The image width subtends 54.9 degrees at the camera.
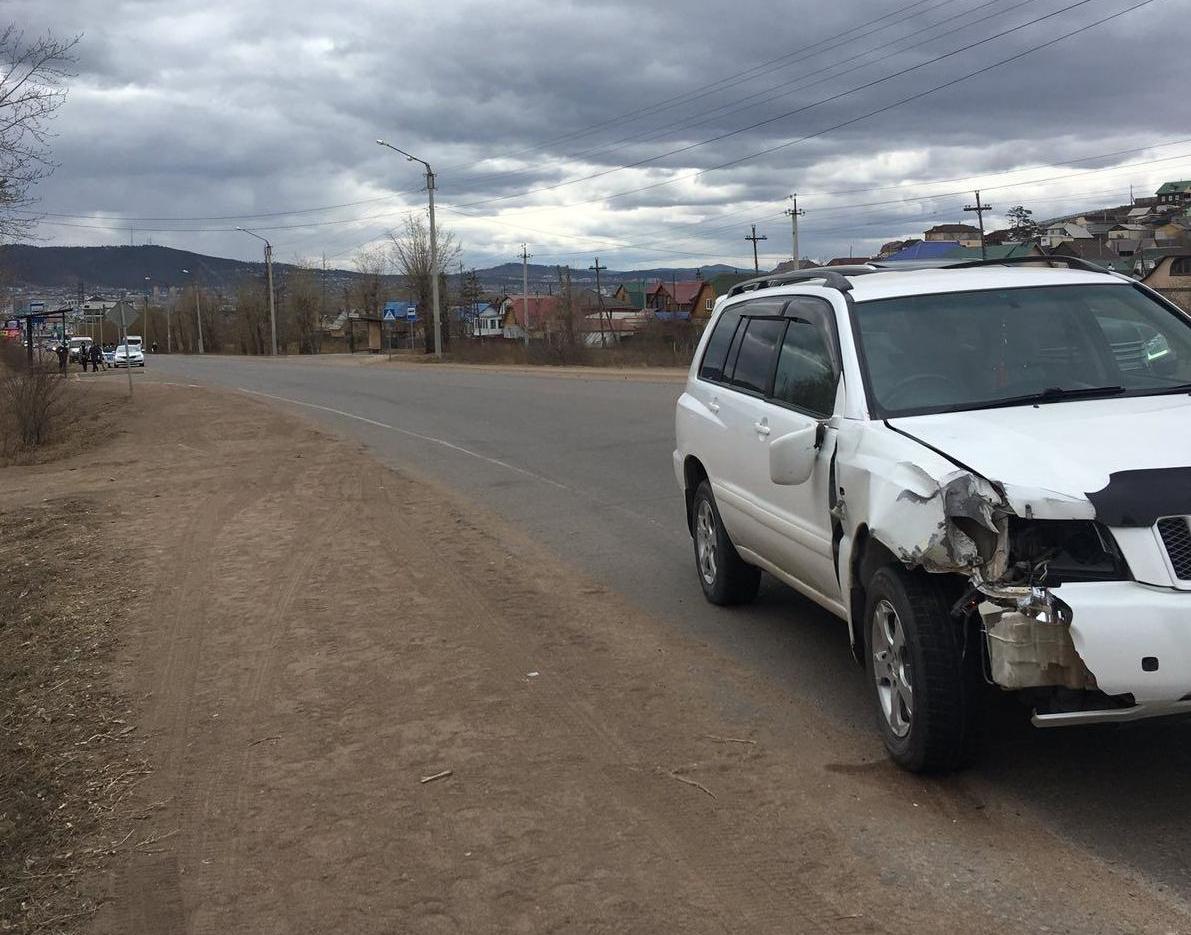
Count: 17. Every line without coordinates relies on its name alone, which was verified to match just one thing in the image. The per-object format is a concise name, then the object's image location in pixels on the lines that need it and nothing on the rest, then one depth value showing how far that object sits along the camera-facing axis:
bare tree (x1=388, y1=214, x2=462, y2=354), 85.62
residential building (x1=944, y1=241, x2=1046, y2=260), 62.06
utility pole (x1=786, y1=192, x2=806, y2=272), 61.73
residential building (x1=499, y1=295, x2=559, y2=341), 85.56
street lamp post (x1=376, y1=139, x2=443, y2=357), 54.16
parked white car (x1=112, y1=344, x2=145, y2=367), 71.75
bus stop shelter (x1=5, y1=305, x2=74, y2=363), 29.03
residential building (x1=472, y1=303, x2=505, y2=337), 148.00
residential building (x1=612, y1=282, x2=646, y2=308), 140.50
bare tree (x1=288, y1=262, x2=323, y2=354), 128.62
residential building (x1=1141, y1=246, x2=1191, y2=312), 58.16
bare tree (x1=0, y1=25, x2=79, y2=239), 17.86
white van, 72.44
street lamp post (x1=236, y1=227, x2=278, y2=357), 84.79
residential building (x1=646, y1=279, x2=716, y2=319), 114.00
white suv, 3.79
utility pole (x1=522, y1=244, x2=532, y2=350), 86.31
